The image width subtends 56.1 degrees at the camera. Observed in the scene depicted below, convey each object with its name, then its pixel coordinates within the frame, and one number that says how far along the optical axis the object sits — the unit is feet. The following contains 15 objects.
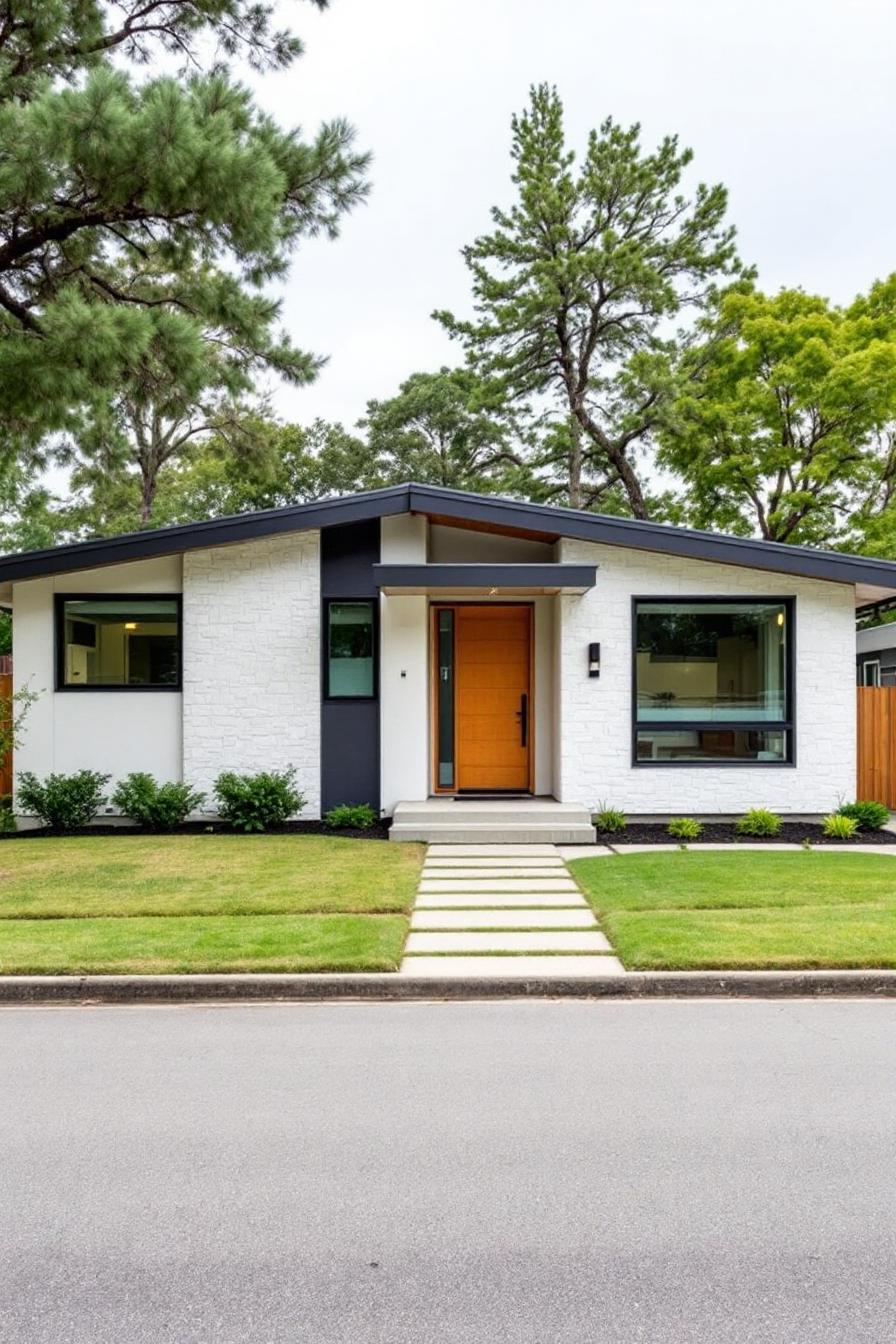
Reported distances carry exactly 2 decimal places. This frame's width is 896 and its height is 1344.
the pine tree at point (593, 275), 70.90
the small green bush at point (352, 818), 31.99
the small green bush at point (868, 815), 31.40
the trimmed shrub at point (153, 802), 31.86
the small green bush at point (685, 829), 30.28
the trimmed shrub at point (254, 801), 31.71
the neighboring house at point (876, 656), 55.26
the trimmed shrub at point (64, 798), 32.07
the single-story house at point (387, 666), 32.78
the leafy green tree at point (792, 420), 58.23
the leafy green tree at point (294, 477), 97.04
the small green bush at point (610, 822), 31.35
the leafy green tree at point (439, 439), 86.33
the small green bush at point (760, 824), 30.48
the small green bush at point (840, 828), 30.25
